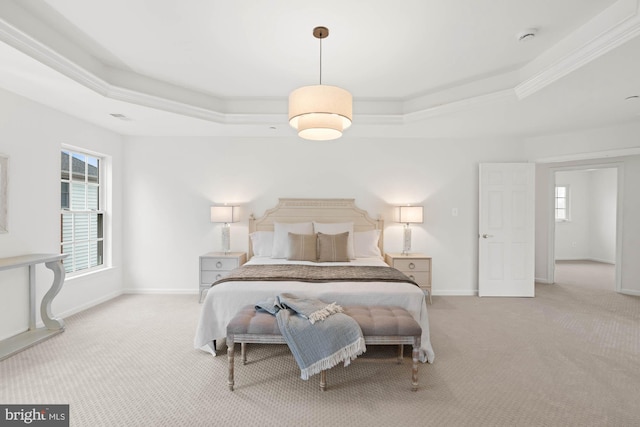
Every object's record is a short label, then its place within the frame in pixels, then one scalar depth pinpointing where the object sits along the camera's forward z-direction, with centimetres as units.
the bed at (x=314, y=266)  272
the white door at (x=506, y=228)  459
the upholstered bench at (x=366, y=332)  221
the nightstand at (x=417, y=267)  430
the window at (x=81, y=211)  382
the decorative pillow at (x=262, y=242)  436
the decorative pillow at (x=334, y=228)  436
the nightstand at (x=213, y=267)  426
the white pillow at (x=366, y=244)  436
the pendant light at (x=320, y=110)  222
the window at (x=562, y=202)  759
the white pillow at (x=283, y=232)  415
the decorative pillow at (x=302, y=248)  393
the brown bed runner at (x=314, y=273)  299
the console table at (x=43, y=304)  291
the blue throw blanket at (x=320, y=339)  215
